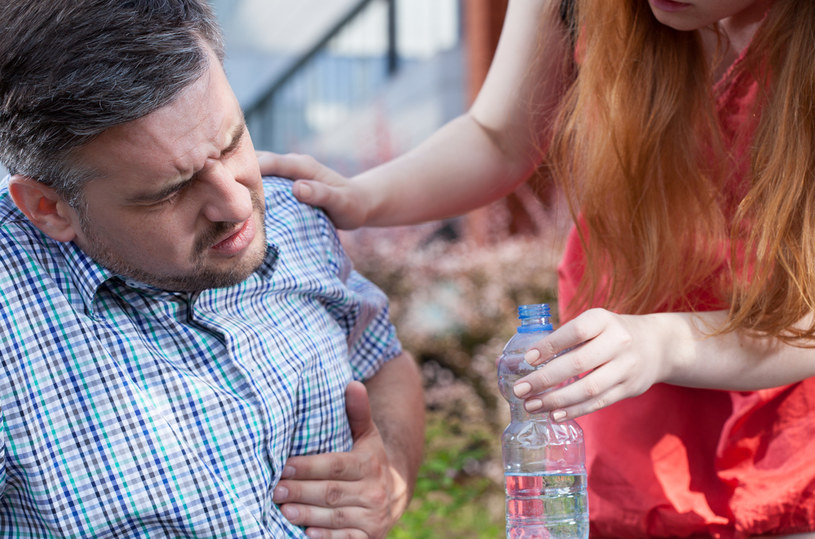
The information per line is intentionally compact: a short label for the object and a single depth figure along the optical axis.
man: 1.51
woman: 1.57
